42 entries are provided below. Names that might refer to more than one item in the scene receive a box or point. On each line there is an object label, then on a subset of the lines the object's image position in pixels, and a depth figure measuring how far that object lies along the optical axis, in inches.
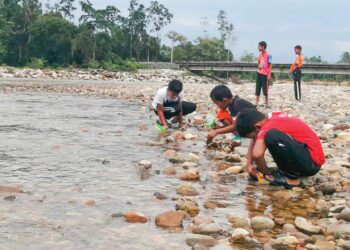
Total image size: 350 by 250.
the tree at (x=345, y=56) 3878.9
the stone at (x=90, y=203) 151.3
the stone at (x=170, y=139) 291.2
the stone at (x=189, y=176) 192.5
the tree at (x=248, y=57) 3980.8
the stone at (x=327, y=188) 172.4
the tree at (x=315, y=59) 3314.7
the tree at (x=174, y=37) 3591.5
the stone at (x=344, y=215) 138.2
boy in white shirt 317.7
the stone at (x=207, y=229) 127.1
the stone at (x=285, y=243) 117.3
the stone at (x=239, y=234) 121.7
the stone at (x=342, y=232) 123.2
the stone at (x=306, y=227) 129.3
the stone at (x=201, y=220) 133.6
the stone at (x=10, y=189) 163.6
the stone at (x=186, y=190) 170.1
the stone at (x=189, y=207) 147.0
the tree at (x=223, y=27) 3747.5
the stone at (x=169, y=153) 241.9
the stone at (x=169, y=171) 202.5
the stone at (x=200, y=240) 119.5
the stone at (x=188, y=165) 214.7
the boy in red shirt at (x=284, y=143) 171.6
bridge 1747.0
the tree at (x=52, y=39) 2564.0
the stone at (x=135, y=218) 137.3
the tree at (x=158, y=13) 3715.6
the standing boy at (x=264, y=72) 508.1
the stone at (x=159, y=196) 162.3
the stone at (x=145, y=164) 211.2
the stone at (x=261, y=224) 132.4
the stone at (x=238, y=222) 135.1
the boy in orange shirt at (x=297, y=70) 619.5
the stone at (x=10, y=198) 152.8
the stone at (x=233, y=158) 232.2
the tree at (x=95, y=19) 2733.8
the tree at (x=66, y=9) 3312.0
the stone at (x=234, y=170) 207.5
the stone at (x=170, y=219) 134.1
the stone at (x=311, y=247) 115.6
